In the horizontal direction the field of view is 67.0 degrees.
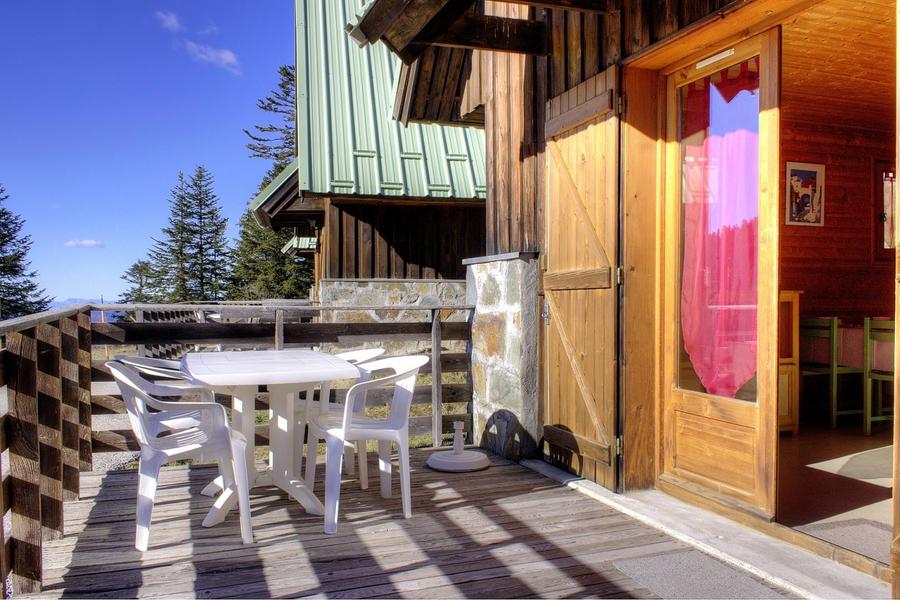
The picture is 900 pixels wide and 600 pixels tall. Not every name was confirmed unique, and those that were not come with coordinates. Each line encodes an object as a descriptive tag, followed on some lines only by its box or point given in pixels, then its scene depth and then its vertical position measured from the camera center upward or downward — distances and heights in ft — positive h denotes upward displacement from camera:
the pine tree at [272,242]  86.84 +6.36
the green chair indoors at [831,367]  17.75 -2.06
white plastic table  10.00 -1.62
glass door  9.48 +0.18
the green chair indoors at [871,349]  16.48 -1.49
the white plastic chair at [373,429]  10.19 -2.19
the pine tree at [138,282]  111.24 +1.55
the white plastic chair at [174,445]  9.39 -2.21
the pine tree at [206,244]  109.70 +7.71
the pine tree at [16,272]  98.78 +2.82
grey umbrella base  13.83 -3.50
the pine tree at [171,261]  108.88 +4.72
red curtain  10.04 +0.98
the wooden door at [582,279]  11.96 +0.22
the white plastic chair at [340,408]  12.09 -2.16
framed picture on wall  20.67 +2.89
